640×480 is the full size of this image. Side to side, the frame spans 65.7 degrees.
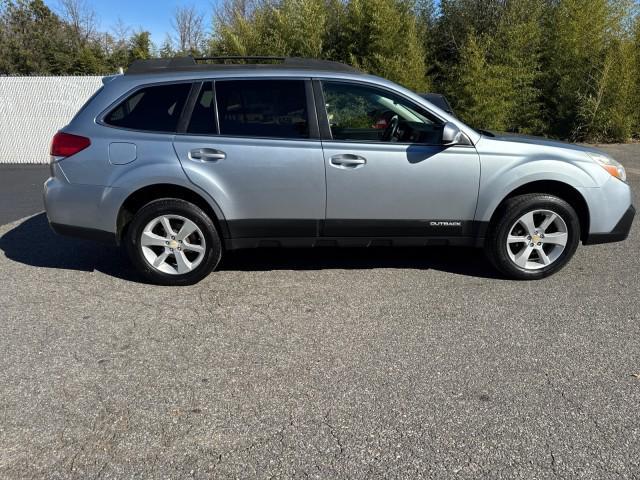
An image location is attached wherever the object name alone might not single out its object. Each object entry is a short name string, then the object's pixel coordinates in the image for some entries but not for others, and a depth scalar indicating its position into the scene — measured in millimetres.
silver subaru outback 3871
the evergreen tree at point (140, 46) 20703
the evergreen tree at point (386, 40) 11250
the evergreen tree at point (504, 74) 11008
